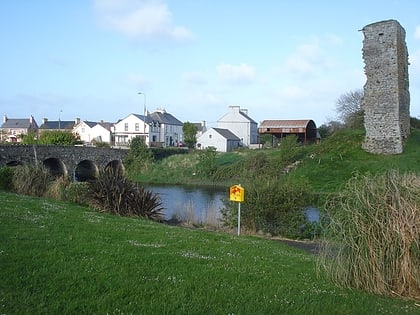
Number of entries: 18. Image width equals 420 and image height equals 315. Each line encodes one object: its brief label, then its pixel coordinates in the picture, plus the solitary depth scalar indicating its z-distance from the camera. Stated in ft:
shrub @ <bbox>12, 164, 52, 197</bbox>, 67.26
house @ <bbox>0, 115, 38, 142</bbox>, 334.24
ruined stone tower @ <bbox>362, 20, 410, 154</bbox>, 115.03
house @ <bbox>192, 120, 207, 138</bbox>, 370.14
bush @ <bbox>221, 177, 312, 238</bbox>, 55.06
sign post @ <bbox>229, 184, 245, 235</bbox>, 49.32
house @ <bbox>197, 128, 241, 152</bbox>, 247.50
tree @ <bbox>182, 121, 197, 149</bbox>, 264.72
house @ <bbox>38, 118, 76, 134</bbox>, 342.64
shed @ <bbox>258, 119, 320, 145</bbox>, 213.05
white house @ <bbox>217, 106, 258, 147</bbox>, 282.15
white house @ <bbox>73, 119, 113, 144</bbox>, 295.48
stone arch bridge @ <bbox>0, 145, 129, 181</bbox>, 128.26
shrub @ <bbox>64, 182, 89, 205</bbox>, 59.67
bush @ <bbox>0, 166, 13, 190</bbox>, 69.46
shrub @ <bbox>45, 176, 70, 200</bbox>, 64.06
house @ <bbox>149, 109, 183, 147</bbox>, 282.91
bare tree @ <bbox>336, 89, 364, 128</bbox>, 217.03
